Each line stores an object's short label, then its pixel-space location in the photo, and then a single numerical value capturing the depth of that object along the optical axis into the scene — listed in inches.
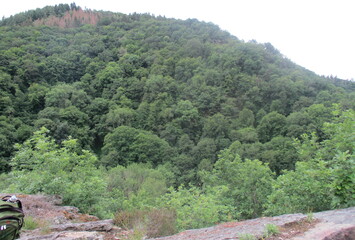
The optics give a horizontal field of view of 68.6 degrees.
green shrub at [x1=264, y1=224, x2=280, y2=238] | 145.3
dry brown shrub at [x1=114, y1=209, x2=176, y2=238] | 203.9
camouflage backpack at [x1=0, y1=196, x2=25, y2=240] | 152.9
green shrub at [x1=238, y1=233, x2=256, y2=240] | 137.2
